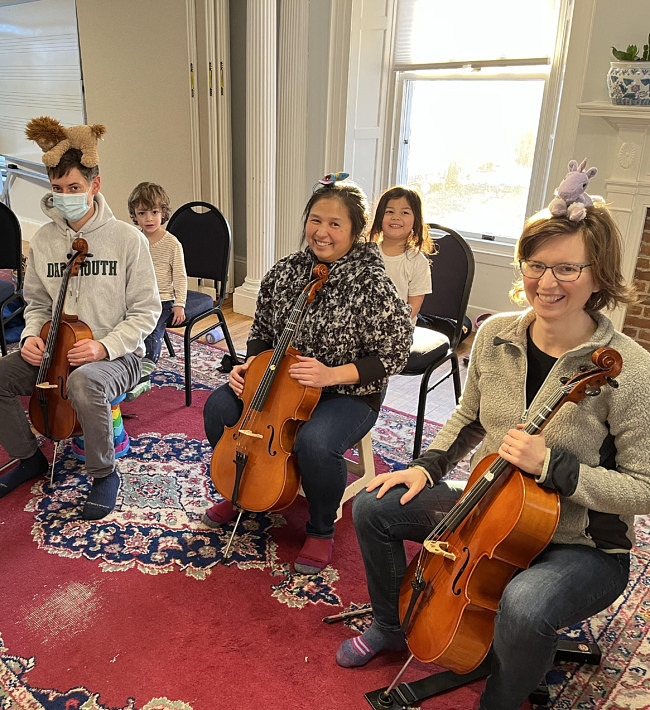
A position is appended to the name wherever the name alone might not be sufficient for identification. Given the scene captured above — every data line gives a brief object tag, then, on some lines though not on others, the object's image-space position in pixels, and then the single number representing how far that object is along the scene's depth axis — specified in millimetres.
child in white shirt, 2291
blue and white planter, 2688
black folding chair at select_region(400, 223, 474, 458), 2229
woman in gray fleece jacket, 1128
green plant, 2654
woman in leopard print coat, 1727
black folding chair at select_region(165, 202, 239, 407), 2783
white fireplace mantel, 2850
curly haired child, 2643
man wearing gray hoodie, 1984
